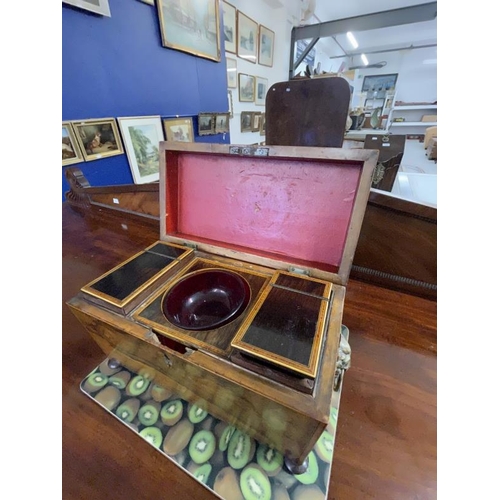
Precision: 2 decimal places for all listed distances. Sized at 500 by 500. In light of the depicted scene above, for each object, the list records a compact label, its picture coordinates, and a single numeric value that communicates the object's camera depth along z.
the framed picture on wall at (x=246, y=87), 2.95
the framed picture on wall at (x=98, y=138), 1.28
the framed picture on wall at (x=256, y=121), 3.39
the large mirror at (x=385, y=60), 3.57
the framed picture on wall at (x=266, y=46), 3.13
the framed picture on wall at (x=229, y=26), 2.43
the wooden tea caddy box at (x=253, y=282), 0.35
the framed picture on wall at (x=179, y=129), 1.82
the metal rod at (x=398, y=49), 6.36
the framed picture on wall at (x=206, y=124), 2.11
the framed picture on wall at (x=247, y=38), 2.70
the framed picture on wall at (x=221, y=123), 2.29
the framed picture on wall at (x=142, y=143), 1.53
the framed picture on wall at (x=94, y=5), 1.10
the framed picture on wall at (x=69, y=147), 1.21
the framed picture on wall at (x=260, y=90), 3.29
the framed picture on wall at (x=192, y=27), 1.57
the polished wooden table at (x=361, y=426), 0.39
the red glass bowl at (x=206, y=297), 0.52
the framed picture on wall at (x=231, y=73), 2.67
